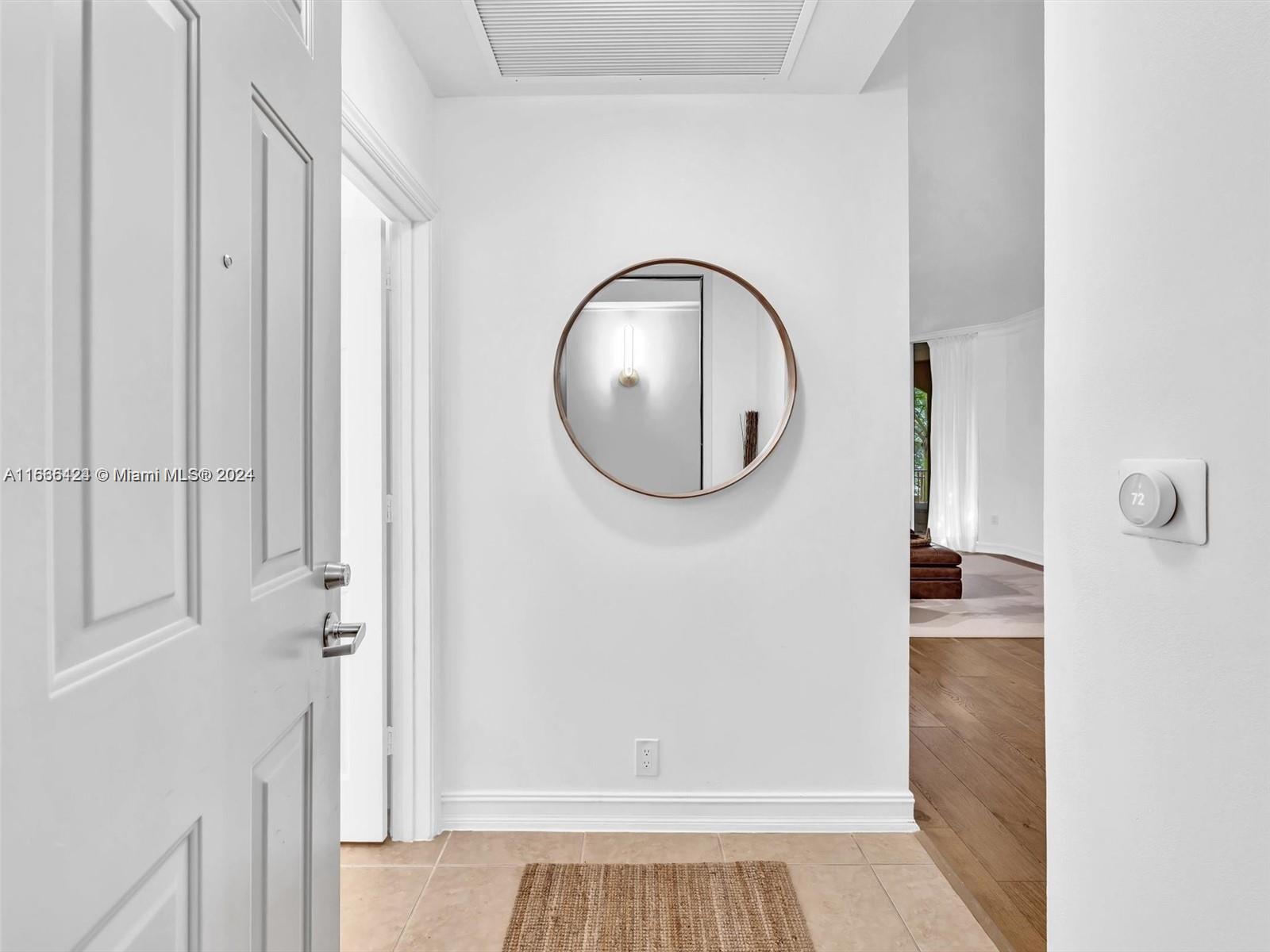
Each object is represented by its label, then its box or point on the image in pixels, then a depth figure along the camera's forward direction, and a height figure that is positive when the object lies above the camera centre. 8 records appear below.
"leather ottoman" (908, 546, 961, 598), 6.12 -0.81
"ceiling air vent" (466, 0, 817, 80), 1.91 +1.19
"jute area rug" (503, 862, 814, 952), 1.83 -1.14
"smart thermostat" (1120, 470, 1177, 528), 0.82 -0.03
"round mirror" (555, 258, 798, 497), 2.37 +0.29
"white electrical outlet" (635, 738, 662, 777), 2.39 -0.91
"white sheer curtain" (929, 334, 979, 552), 8.72 +0.33
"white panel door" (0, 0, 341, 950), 0.52 +0.00
